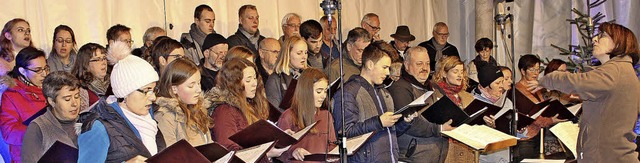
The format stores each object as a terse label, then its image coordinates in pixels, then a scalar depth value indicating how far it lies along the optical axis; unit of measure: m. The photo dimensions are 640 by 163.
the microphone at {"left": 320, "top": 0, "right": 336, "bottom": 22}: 4.67
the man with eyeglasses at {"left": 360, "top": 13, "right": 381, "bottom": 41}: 8.95
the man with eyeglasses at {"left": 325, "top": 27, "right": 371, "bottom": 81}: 6.95
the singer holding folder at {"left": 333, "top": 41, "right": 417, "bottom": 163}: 5.57
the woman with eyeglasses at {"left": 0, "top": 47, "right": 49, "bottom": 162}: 5.30
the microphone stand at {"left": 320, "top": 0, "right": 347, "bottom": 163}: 4.66
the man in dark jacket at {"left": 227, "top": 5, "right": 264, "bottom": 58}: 7.77
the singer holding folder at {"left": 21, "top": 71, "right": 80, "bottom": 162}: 4.67
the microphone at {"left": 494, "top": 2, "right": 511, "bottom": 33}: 7.55
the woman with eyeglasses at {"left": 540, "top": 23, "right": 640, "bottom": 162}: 5.59
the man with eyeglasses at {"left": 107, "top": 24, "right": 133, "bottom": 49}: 6.46
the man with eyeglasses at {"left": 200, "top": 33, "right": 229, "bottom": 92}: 6.68
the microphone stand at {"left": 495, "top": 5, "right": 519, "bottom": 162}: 6.83
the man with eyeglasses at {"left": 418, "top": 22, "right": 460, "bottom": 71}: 9.80
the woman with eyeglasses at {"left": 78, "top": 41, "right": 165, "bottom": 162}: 3.82
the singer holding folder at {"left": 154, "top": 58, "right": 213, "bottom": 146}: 4.46
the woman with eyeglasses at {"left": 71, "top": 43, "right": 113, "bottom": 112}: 5.71
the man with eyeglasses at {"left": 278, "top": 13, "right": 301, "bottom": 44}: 7.97
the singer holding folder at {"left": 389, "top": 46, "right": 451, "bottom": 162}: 6.24
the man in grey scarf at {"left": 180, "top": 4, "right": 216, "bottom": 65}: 7.46
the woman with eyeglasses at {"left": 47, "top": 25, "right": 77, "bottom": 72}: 6.33
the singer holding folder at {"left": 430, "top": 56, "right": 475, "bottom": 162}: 6.98
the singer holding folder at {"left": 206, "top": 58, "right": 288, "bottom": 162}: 4.91
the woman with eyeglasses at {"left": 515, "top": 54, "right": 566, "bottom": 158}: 7.70
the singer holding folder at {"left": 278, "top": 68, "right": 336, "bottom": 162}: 5.29
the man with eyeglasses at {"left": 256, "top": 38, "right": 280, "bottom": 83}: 6.87
